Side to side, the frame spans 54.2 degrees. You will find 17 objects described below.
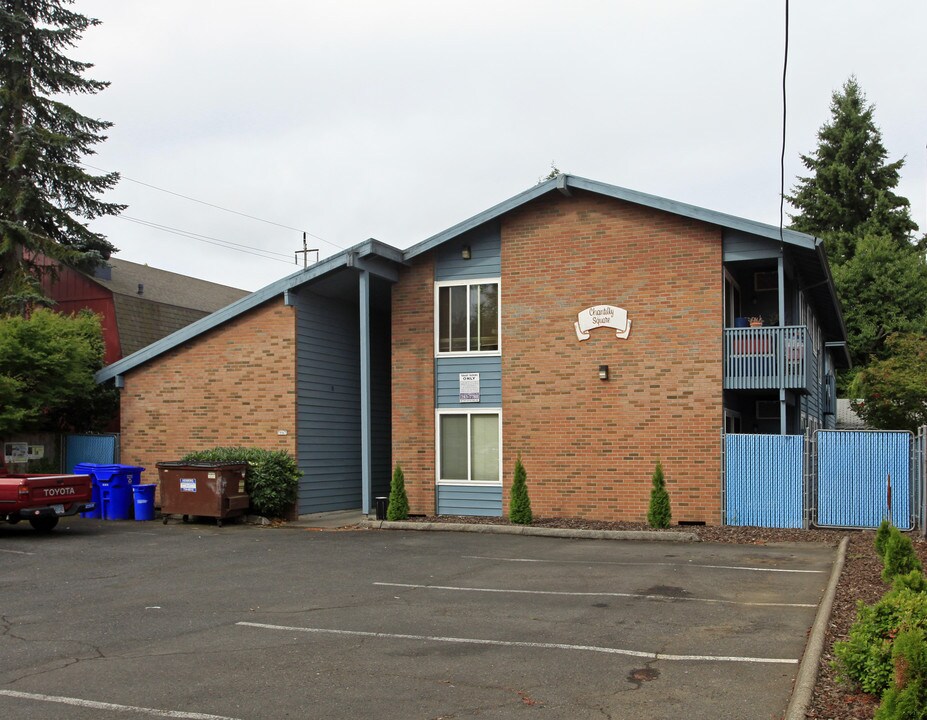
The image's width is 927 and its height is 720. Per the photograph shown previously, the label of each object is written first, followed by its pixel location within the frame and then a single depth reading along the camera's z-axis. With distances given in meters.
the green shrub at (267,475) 18.83
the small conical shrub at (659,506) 16.91
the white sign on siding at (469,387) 19.55
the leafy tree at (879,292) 42.31
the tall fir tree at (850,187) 46.97
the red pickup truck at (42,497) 15.55
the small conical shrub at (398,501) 18.66
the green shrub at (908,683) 4.85
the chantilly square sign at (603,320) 18.34
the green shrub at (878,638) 5.90
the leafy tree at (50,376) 19.97
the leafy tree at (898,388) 26.23
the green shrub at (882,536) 10.88
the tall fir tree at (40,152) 25.55
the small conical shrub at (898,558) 9.09
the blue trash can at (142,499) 19.39
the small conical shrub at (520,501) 17.88
